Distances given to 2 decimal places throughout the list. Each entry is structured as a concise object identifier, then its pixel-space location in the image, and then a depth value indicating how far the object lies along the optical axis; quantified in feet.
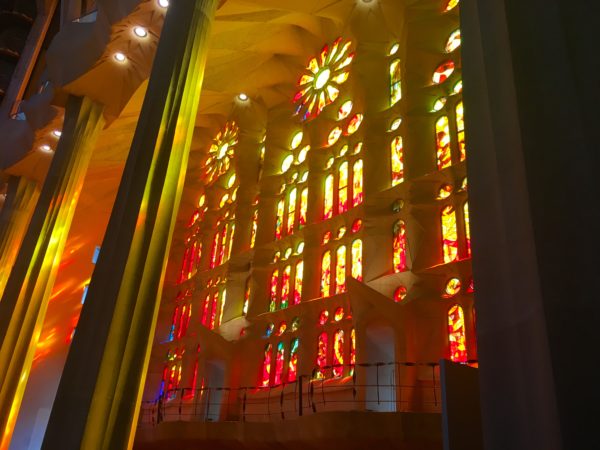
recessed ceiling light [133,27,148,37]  39.09
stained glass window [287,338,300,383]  42.19
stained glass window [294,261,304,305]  45.47
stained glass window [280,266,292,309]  46.75
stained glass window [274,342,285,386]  43.57
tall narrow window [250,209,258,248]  53.48
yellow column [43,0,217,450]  18.25
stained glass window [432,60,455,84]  40.34
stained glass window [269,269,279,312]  48.04
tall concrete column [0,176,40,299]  49.47
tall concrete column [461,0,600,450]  6.47
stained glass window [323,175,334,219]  46.39
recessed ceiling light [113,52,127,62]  41.31
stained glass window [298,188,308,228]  48.99
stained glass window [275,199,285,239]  51.26
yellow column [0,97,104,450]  33.37
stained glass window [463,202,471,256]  33.65
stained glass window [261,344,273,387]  44.93
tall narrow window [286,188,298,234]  50.26
